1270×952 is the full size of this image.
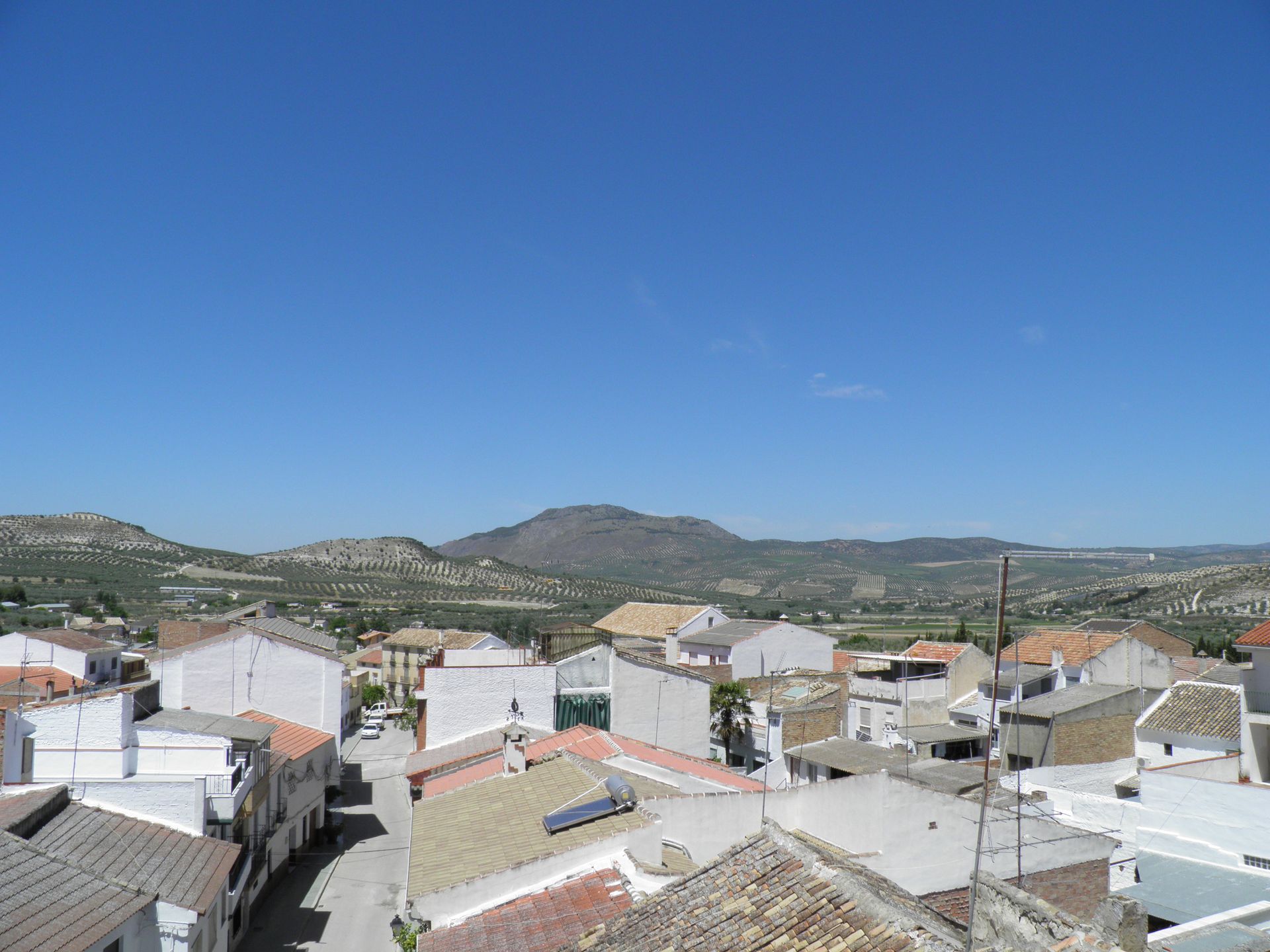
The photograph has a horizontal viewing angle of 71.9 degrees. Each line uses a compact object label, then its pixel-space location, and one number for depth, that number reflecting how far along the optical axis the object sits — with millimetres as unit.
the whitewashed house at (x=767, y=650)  43844
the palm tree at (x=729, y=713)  30062
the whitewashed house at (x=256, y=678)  26719
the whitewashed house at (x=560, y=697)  22781
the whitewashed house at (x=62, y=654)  37500
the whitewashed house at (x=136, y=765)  15750
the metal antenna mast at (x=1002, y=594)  5789
